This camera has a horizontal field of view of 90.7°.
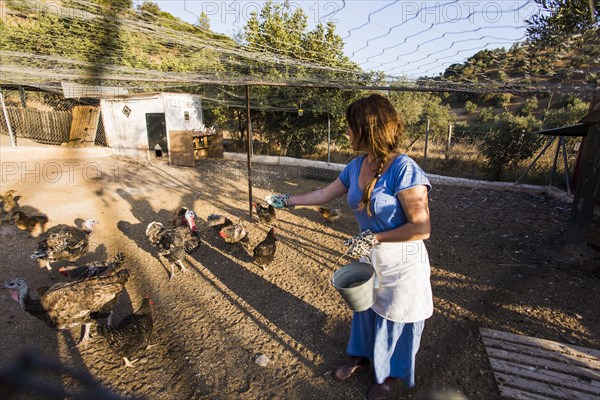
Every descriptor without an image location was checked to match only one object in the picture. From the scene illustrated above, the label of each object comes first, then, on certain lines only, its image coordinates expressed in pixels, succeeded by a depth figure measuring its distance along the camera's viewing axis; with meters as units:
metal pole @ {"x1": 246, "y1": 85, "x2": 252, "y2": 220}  5.52
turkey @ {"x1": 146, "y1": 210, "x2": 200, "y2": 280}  4.45
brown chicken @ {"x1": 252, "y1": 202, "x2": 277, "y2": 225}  6.11
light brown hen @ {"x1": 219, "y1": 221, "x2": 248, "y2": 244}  5.13
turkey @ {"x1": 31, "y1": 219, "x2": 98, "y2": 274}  4.39
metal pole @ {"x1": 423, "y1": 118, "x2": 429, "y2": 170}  9.66
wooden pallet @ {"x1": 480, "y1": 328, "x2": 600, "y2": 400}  2.55
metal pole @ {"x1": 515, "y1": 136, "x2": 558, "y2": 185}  7.85
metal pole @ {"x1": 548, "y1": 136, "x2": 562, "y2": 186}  7.88
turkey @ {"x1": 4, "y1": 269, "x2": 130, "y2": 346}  3.04
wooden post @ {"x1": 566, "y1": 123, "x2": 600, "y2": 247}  4.37
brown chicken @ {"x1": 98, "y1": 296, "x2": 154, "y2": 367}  2.84
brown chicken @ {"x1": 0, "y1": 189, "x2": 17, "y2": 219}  6.53
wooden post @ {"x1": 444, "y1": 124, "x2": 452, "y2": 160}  11.07
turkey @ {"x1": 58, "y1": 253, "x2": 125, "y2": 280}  3.98
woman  1.94
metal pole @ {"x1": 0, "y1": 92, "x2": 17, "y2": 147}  11.54
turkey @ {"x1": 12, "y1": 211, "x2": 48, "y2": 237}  5.62
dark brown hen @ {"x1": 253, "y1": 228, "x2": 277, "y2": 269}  4.52
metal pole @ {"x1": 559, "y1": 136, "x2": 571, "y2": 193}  7.52
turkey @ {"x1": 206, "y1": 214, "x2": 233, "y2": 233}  5.70
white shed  11.70
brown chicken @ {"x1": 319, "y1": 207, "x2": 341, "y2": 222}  6.37
